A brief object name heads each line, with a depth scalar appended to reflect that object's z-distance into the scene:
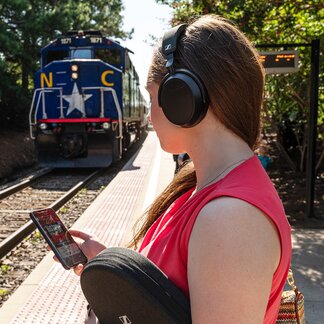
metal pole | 6.89
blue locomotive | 13.40
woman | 0.97
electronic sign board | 6.37
